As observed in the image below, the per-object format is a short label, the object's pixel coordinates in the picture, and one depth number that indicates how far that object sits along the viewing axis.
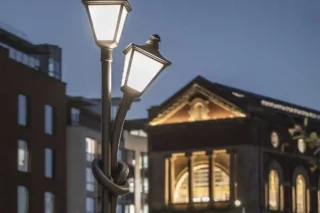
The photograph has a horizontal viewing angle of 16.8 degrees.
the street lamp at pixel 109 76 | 10.61
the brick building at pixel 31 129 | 70.25
